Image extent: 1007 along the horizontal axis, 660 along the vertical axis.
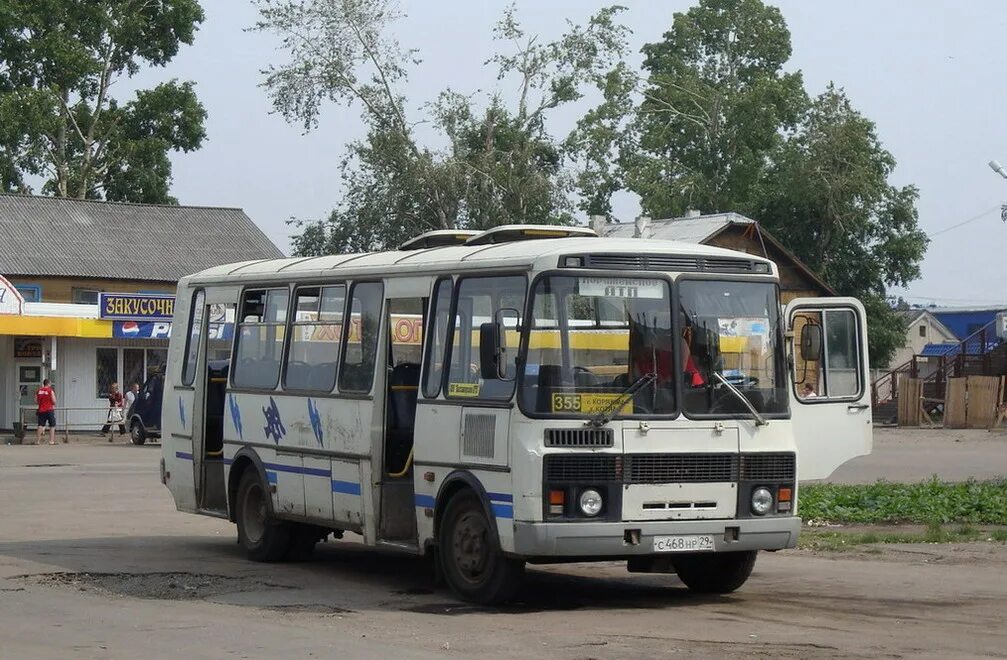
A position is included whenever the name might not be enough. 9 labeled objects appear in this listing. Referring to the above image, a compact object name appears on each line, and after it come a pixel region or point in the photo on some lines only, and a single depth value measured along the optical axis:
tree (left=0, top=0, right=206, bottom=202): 68.56
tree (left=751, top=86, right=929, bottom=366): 73.50
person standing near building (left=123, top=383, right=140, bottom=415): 47.55
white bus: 11.88
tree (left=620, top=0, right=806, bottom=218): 80.00
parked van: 43.81
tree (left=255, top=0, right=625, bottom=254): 62.78
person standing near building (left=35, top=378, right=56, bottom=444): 44.62
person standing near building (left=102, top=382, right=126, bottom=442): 47.78
